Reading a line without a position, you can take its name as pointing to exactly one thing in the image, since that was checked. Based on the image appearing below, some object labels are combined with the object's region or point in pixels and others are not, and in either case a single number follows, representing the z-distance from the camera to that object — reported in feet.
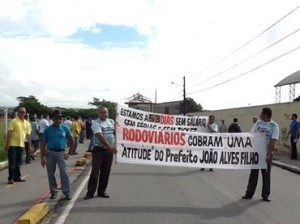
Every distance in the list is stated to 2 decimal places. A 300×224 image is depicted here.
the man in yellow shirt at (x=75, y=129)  53.36
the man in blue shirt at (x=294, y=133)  45.93
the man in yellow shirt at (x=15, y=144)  27.67
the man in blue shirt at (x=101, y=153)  22.06
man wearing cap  21.81
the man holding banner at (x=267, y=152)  22.43
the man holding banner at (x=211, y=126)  36.62
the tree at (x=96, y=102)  209.67
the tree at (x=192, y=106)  233.25
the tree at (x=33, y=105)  192.44
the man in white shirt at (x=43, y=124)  43.61
